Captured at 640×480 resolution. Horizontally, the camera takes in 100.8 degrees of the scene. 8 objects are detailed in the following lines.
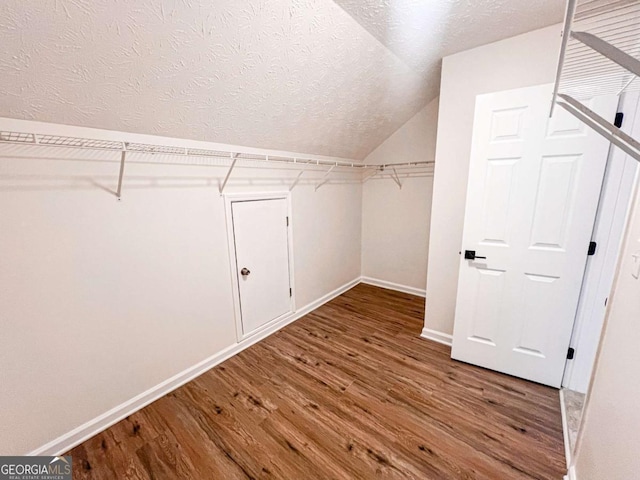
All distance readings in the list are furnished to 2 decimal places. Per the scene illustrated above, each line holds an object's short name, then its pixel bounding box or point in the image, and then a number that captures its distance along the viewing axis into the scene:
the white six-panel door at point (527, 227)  1.71
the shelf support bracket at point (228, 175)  1.98
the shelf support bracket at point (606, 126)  0.73
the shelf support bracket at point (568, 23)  0.55
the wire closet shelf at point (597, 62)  0.56
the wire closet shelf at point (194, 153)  1.29
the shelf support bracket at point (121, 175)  1.46
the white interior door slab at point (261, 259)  2.39
